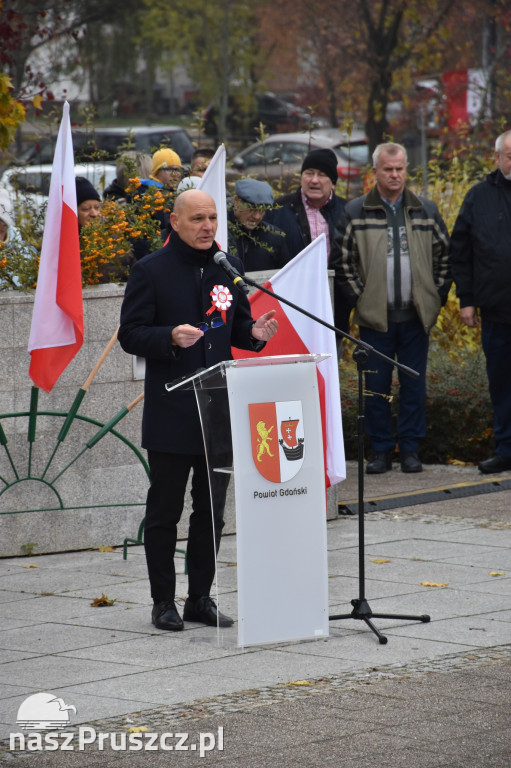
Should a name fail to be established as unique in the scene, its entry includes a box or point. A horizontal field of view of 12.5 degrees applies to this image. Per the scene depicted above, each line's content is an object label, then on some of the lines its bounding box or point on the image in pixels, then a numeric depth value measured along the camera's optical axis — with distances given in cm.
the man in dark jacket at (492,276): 1745
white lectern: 1030
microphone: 990
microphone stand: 1064
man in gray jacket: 1748
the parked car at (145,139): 4693
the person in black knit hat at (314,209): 1719
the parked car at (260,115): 6755
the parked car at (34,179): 1933
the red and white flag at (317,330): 1277
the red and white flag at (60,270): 1279
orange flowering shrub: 1468
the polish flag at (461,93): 4914
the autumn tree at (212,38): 6365
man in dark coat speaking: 1101
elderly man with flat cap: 1577
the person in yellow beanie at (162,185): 1514
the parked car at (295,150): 4593
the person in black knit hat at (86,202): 1591
